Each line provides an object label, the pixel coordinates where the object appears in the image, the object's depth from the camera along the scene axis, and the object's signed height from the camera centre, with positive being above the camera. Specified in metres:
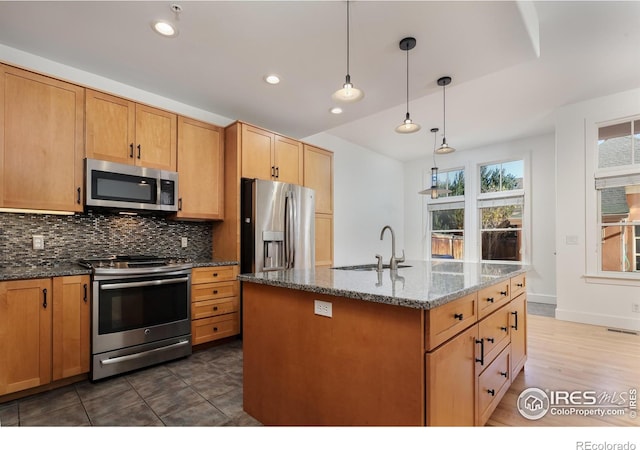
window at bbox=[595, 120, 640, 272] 3.86 +0.45
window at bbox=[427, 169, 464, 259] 6.42 +0.27
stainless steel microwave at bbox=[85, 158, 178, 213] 2.62 +0.40
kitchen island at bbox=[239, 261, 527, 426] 1.23 -0.54
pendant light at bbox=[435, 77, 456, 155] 2.82 +1.35
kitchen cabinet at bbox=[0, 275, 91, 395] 2.07 -0.70
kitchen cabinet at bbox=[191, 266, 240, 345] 3.01 -0.72
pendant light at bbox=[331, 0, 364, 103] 1.98 +0.87
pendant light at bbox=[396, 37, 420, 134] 2.27 +0.94
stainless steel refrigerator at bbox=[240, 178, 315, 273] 3.31 +0.06
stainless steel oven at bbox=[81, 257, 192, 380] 2.40 -0.68
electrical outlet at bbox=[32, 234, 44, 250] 2.57 -0.09
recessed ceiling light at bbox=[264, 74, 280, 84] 2.84 +1.40
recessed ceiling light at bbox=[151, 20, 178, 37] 2.16 +1.42
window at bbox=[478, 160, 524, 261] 5.64 +0.40
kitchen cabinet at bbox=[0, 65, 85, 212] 2.28 +0.68
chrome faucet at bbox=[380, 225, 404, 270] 2.32 -0.23
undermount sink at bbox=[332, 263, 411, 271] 2.50 -0.29
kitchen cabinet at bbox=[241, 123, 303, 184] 3.47 +0.89
